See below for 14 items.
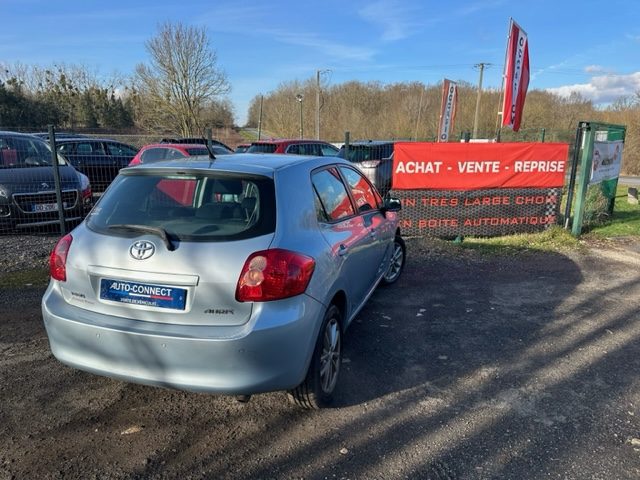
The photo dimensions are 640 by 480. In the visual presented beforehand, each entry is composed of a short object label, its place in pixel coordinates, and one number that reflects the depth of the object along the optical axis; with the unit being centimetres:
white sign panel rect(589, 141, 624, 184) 892
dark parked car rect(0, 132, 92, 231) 749
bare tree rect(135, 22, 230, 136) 3406
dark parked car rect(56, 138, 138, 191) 1308
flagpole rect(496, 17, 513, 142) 1080
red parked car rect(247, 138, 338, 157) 1256
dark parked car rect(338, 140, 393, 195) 1220
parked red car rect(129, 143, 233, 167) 1177
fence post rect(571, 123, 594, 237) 834
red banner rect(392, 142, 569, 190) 798
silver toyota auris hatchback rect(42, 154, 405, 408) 257
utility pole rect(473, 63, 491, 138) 4523
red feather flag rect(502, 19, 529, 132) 1102
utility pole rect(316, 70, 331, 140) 4718
